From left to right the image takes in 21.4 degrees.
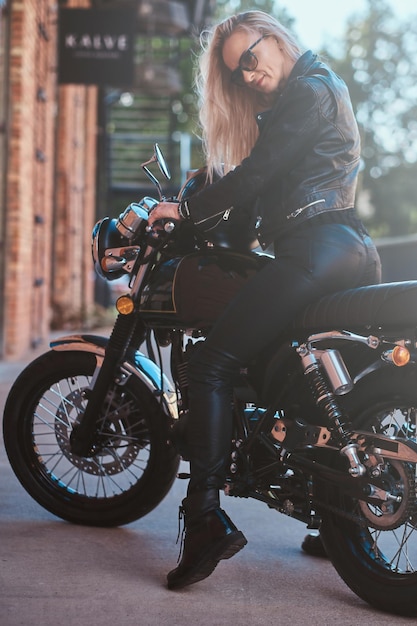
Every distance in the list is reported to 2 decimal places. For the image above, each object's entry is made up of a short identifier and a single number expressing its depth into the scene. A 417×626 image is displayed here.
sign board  13.13
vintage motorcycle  3.40
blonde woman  3.58
